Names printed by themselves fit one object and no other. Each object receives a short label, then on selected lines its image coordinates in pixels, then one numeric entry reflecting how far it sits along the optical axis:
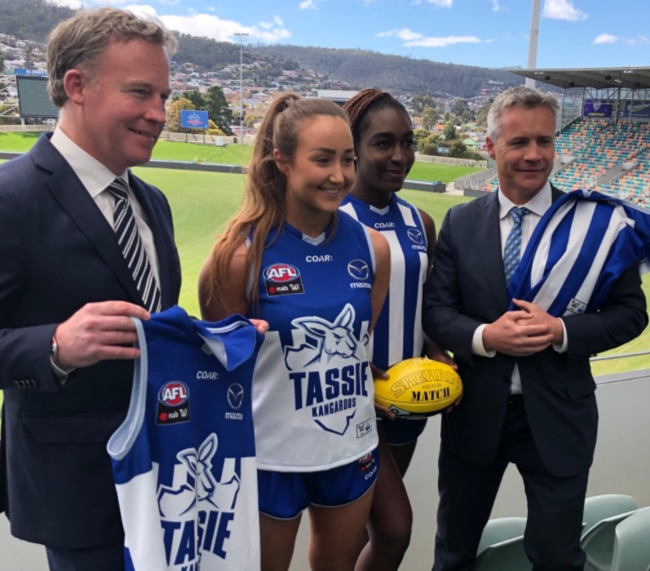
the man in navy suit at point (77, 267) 1.07
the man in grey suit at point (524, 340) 1.61
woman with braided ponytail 1.79
